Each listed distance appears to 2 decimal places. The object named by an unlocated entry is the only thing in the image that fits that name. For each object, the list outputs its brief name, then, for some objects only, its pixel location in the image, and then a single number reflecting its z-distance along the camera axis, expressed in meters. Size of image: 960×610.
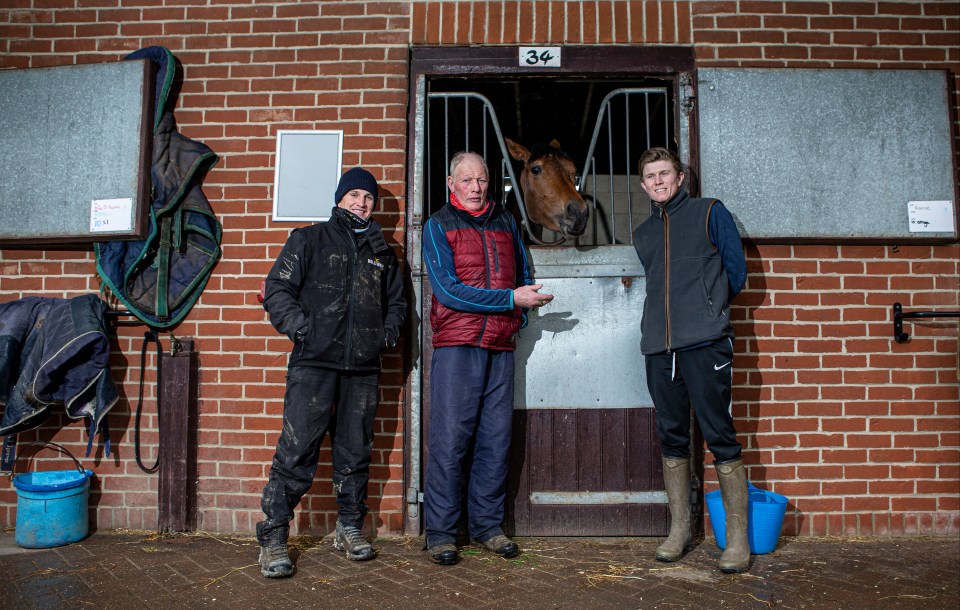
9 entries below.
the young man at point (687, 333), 3.36
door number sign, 4.11
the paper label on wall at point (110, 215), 4.02
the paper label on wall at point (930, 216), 3.98
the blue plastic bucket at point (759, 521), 3.54
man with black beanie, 3.36
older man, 3.50
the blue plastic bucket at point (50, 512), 3.68
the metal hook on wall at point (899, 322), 3.95
